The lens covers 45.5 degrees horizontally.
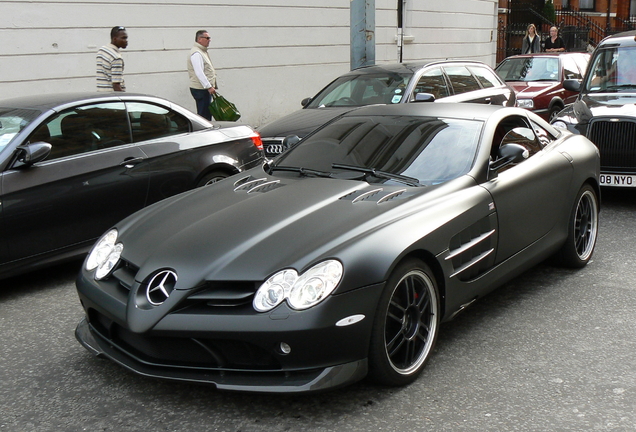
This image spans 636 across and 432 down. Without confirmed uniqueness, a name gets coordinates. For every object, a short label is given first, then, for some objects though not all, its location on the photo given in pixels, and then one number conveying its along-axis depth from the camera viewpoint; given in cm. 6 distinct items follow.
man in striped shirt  1023
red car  1383
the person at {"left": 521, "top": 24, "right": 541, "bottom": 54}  1953
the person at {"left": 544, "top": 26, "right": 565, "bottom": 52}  1997
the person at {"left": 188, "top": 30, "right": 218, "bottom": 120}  1242
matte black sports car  353
